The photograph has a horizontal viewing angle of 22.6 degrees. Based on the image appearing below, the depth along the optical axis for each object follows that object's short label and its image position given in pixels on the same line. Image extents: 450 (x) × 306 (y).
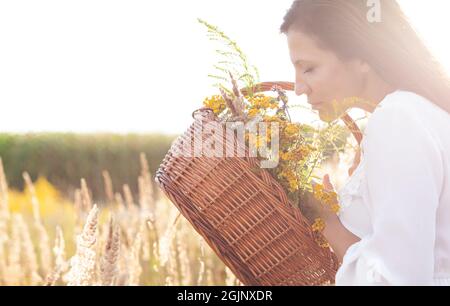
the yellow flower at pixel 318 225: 1.83
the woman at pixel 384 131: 1.71
